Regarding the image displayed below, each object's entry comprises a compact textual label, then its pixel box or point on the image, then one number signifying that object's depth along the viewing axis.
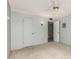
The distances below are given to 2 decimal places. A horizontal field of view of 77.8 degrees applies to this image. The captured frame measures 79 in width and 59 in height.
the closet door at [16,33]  2.71
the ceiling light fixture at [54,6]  1.96
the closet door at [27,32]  3.13
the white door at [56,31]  4.21
